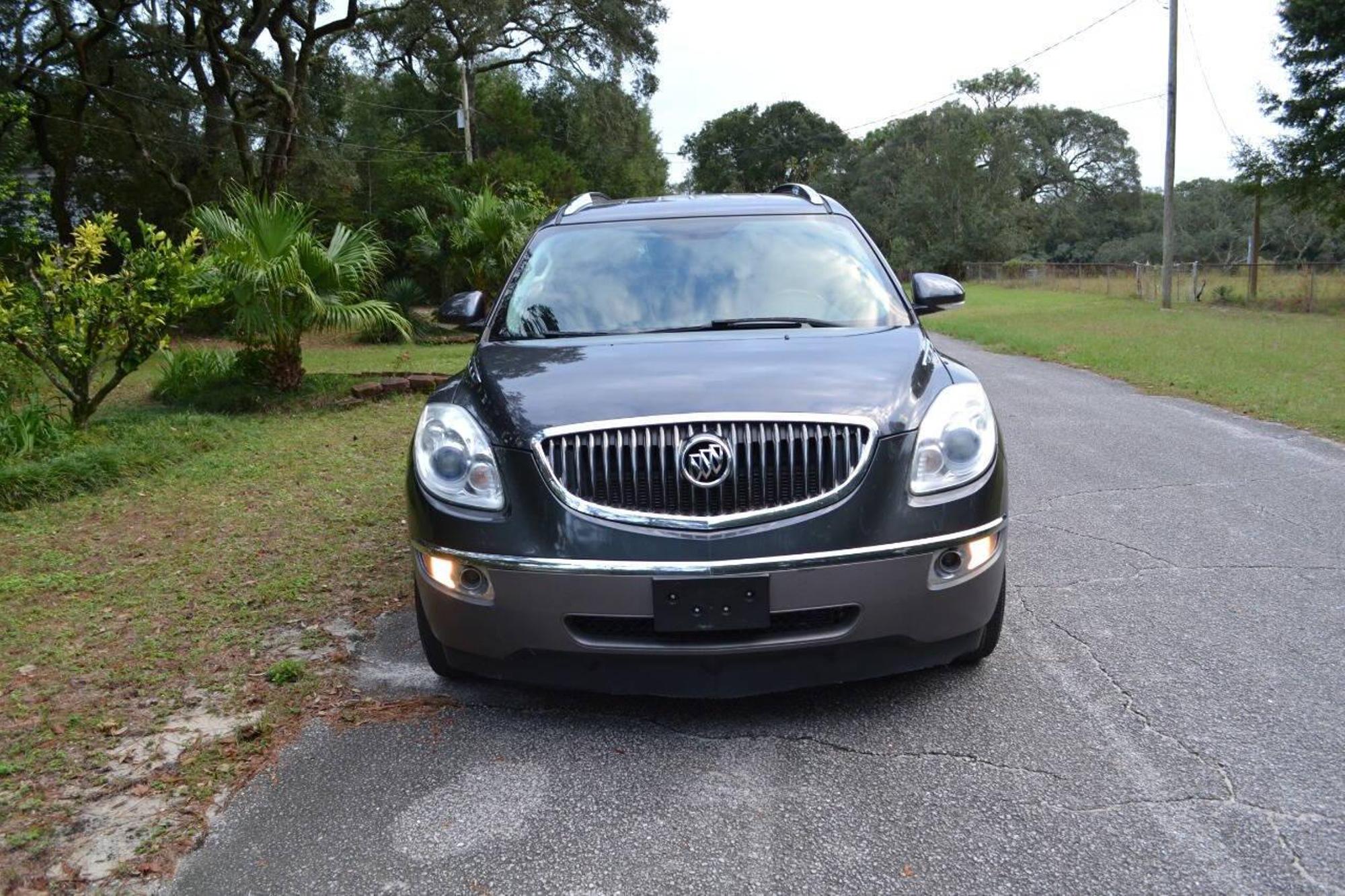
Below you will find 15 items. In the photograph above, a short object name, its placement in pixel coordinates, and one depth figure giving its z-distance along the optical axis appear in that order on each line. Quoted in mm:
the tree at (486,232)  16250
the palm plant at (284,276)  9555
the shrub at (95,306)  7477
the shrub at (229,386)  10383
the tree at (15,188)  12236
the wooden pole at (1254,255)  27688
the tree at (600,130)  35844
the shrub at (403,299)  20341
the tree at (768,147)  75750
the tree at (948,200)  61250
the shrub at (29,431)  7242
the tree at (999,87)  69312
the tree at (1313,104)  23594
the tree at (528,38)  28375
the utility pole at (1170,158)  24078
